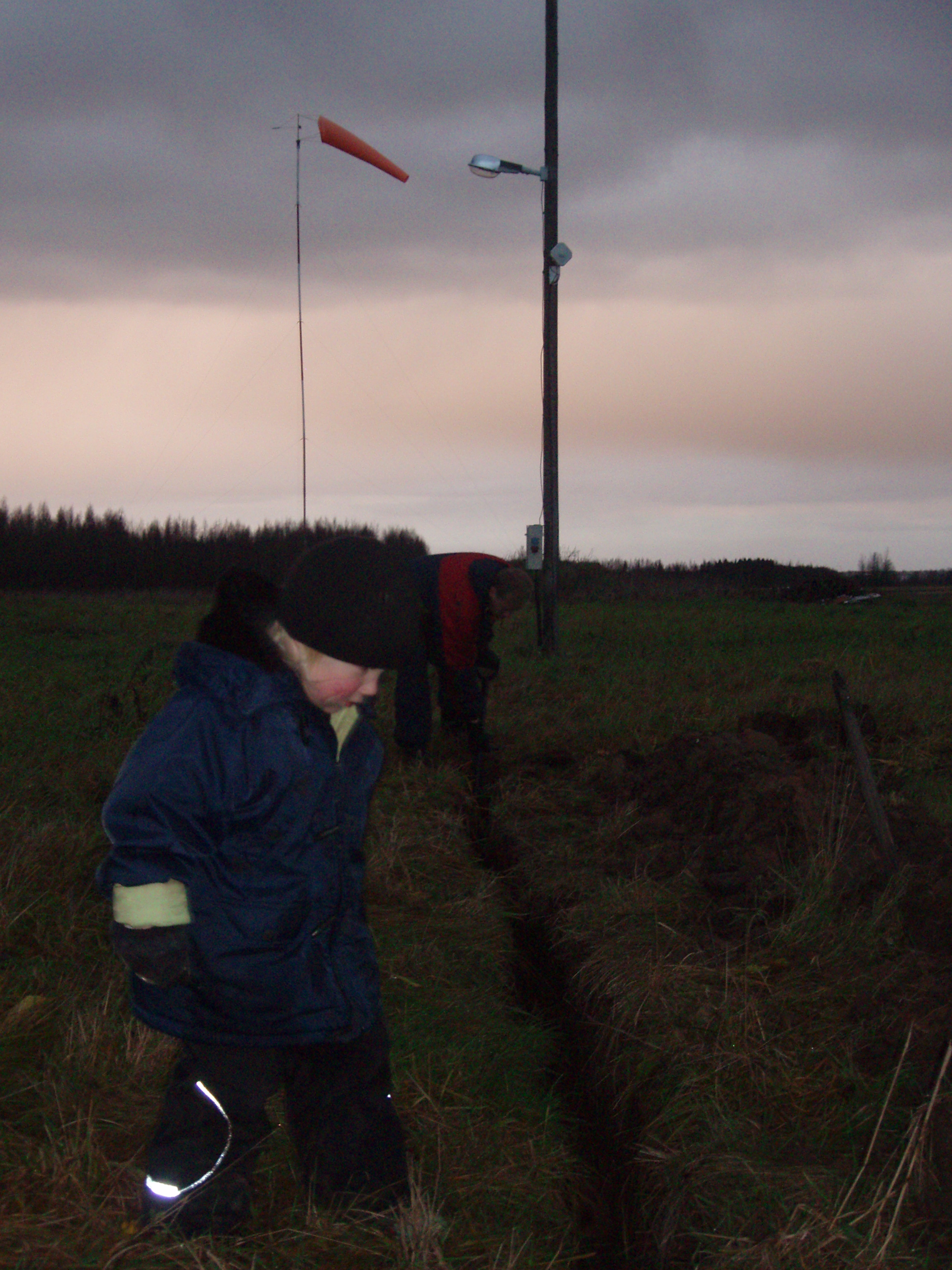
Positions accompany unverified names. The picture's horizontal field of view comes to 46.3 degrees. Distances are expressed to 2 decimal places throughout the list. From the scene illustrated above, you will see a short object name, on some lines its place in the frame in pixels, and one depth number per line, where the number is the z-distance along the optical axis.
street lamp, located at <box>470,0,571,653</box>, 12.34
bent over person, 7.52
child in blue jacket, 2.27
